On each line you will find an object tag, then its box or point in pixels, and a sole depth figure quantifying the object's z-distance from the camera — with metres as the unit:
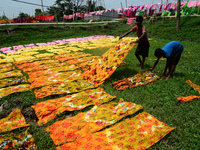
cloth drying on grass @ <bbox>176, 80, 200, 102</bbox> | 2.70
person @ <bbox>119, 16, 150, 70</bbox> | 4.02
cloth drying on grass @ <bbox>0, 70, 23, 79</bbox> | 4.40
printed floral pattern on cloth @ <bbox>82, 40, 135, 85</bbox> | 3.88
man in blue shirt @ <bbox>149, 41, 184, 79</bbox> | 3.43
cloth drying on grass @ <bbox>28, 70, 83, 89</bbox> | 3.84
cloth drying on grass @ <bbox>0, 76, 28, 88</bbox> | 3.83
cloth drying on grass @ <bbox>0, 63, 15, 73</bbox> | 5.04
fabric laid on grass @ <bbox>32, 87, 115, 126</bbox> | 2.54
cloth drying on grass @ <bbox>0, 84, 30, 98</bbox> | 3.34
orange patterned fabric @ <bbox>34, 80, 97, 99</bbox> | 3.29
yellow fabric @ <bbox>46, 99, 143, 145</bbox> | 2.04
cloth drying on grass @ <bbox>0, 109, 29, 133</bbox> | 2.19
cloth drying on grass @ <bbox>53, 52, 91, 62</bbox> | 6.38
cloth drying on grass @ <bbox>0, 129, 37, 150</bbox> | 1.81
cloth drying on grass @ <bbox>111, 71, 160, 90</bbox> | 3.52
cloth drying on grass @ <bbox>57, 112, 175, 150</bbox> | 1.81
